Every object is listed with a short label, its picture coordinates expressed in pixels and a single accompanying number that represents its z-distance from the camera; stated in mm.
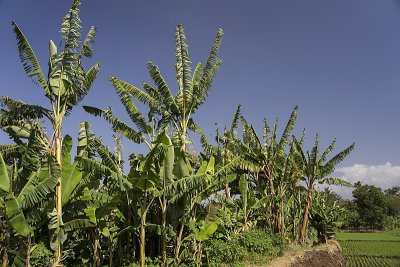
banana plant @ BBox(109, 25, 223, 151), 10875
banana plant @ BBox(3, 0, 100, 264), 8594
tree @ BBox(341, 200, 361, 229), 46391
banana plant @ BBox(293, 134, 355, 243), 17578
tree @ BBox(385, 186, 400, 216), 56253
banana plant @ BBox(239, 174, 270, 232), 14109
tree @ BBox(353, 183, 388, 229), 46125
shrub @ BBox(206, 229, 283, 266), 11000
